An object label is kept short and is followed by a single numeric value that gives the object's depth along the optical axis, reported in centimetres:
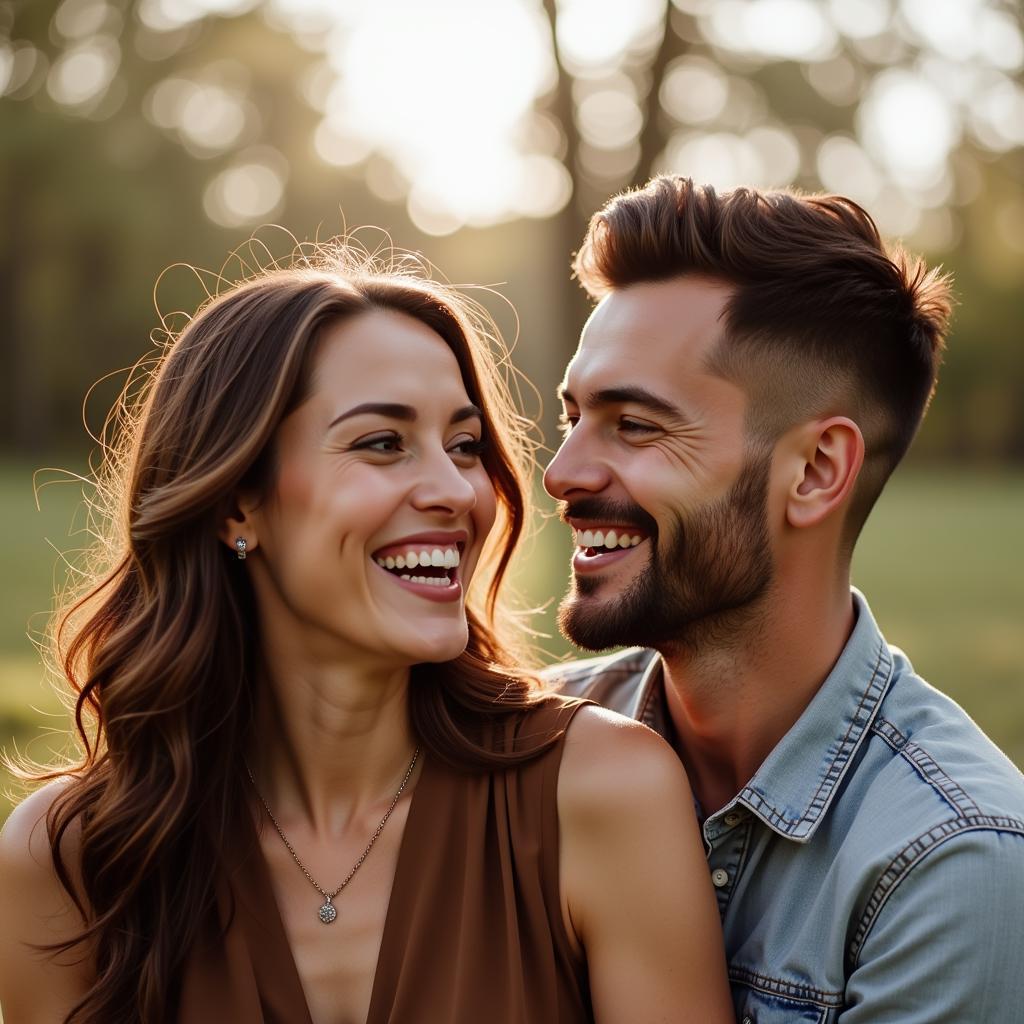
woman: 298
